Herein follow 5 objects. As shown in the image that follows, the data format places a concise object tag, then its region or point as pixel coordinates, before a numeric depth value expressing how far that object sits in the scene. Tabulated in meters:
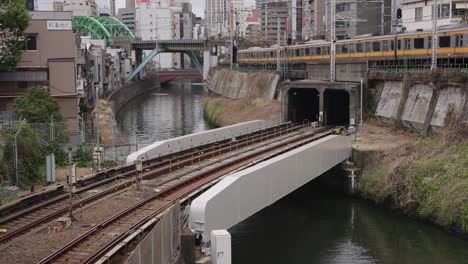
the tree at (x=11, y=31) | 31.89
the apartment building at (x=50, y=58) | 33.97
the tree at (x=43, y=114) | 27.00
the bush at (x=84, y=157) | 26.19
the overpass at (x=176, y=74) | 125.12
